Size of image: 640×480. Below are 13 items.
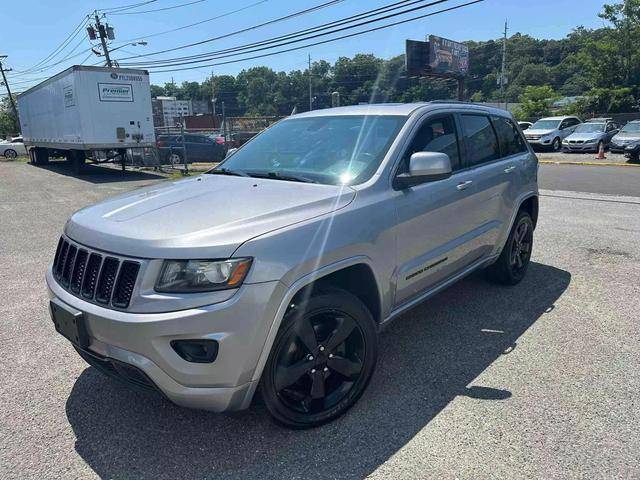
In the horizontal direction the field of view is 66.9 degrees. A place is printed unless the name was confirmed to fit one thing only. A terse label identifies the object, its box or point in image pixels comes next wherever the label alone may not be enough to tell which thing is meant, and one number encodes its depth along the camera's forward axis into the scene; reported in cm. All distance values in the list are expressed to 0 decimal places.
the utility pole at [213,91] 9322
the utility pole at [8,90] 5641
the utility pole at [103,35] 3439
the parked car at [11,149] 3325
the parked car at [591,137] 2330
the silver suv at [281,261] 228
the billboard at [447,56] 3703
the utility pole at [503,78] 5544
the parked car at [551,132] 2539
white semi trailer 1612
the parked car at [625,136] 2056
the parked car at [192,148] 2130
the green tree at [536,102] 4060
